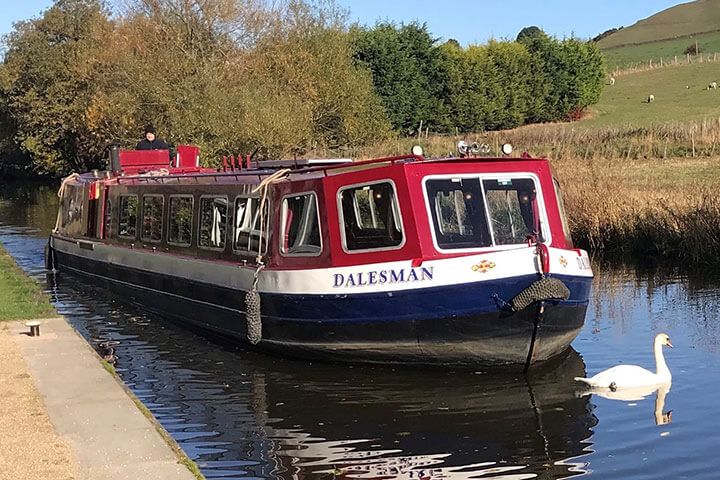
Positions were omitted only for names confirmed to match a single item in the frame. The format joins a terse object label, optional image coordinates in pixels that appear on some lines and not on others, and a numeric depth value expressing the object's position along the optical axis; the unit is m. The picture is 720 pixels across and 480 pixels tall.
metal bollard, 11.64
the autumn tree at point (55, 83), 49.50
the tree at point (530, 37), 57.22
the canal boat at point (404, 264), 10.62
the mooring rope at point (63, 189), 21.76
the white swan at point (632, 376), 10.29
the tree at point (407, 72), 49.94
